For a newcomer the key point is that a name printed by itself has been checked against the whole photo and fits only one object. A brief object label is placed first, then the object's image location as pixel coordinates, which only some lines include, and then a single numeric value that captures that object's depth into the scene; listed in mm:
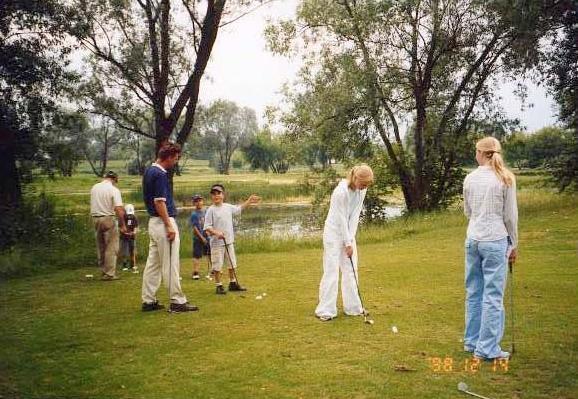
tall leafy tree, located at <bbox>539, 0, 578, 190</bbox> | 19375
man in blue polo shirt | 7680
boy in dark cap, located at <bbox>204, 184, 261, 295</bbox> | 9344
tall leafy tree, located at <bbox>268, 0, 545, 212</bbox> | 21969
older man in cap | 10988
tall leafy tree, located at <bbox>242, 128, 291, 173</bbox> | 104350
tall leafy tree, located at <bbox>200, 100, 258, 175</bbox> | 110756
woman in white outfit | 7285
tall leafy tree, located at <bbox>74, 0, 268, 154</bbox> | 15125
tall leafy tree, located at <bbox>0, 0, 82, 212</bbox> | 14109
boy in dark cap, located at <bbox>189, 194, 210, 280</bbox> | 11078
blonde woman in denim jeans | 5379
